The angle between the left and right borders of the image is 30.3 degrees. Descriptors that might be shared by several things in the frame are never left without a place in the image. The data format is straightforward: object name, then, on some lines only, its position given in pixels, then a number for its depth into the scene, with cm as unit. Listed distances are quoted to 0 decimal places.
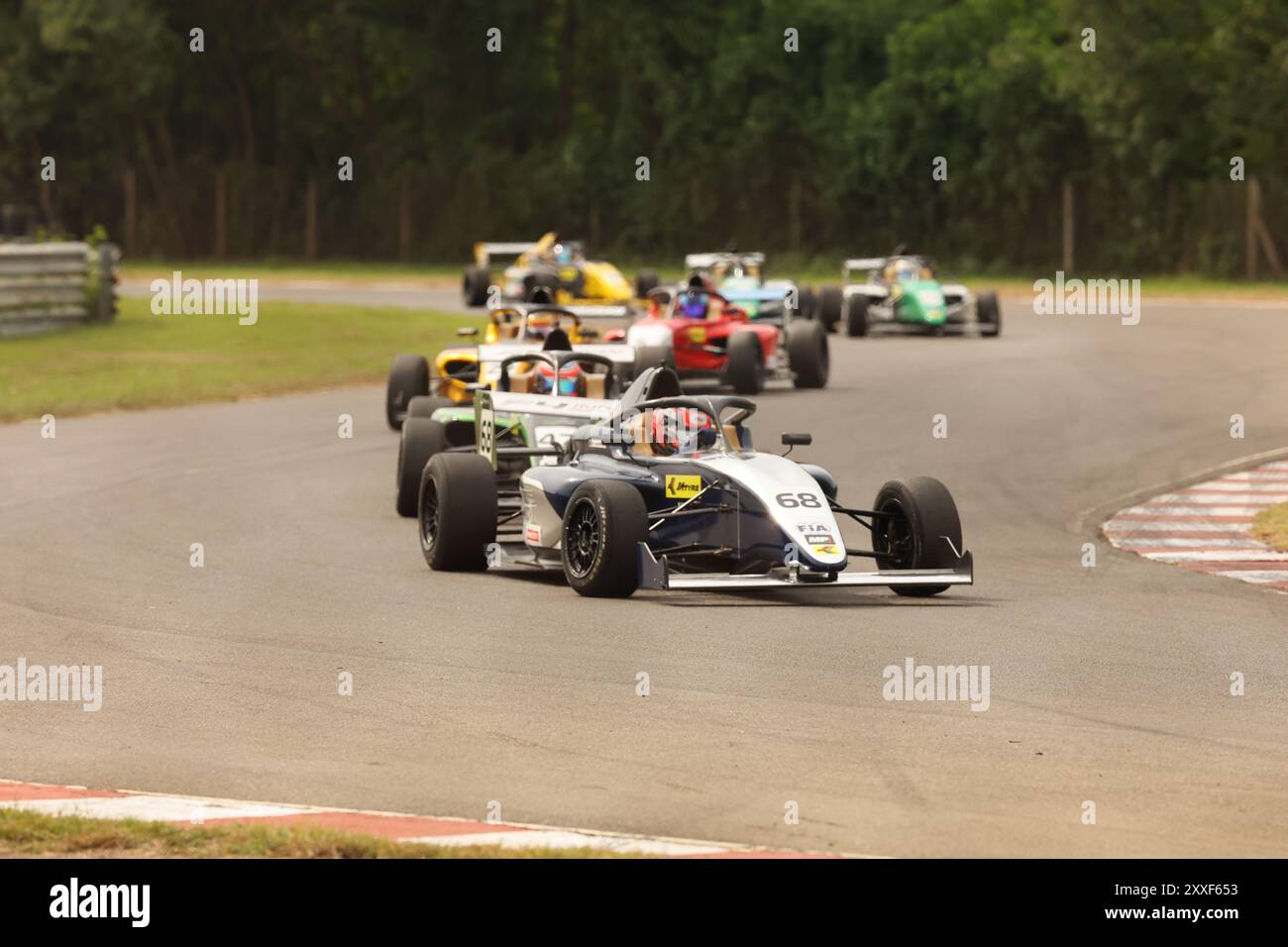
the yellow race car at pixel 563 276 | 3962
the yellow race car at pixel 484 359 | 2164
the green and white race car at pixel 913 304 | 3525
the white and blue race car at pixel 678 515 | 1323
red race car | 2678
